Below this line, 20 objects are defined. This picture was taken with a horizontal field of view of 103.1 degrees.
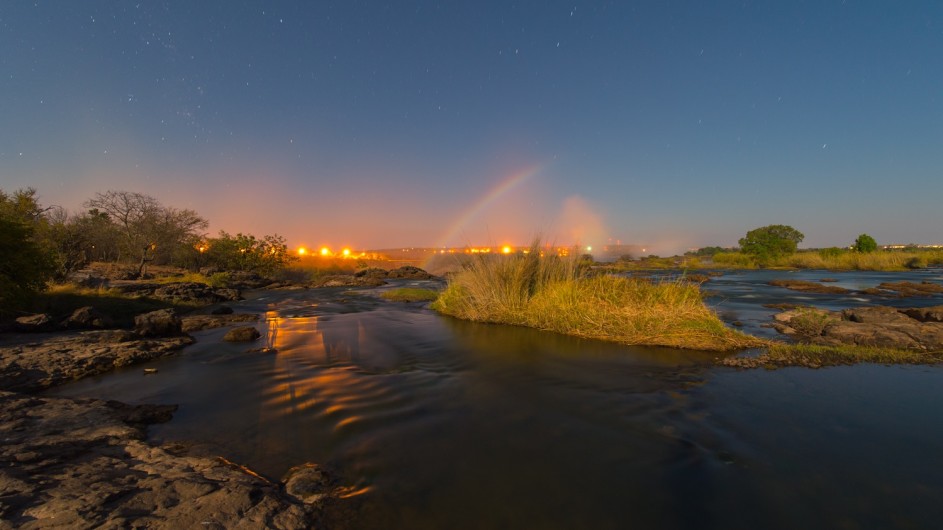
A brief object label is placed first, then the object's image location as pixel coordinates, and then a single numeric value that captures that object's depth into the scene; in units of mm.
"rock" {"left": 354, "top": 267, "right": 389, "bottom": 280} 37219
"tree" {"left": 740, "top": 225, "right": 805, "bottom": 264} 54719
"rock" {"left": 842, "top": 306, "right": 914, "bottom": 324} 9977
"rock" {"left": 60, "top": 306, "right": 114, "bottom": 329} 9578
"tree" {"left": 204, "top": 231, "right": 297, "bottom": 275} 33688
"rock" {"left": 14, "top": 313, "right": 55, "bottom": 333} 8912
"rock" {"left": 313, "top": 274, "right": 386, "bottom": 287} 31609
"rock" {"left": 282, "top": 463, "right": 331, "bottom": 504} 2969
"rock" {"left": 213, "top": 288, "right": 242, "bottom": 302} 19984
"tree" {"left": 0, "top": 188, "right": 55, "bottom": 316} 9398
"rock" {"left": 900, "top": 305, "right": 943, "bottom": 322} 10742
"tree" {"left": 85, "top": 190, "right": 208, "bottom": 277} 29234
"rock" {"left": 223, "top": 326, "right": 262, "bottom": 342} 9208
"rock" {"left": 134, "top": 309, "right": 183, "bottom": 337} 9461
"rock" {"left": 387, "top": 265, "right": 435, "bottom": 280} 41031
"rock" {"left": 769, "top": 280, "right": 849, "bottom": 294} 21645
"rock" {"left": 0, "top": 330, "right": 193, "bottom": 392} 5875
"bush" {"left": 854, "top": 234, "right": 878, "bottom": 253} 48781
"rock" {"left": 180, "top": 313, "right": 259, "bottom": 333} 10992
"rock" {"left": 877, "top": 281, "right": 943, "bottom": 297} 19547
